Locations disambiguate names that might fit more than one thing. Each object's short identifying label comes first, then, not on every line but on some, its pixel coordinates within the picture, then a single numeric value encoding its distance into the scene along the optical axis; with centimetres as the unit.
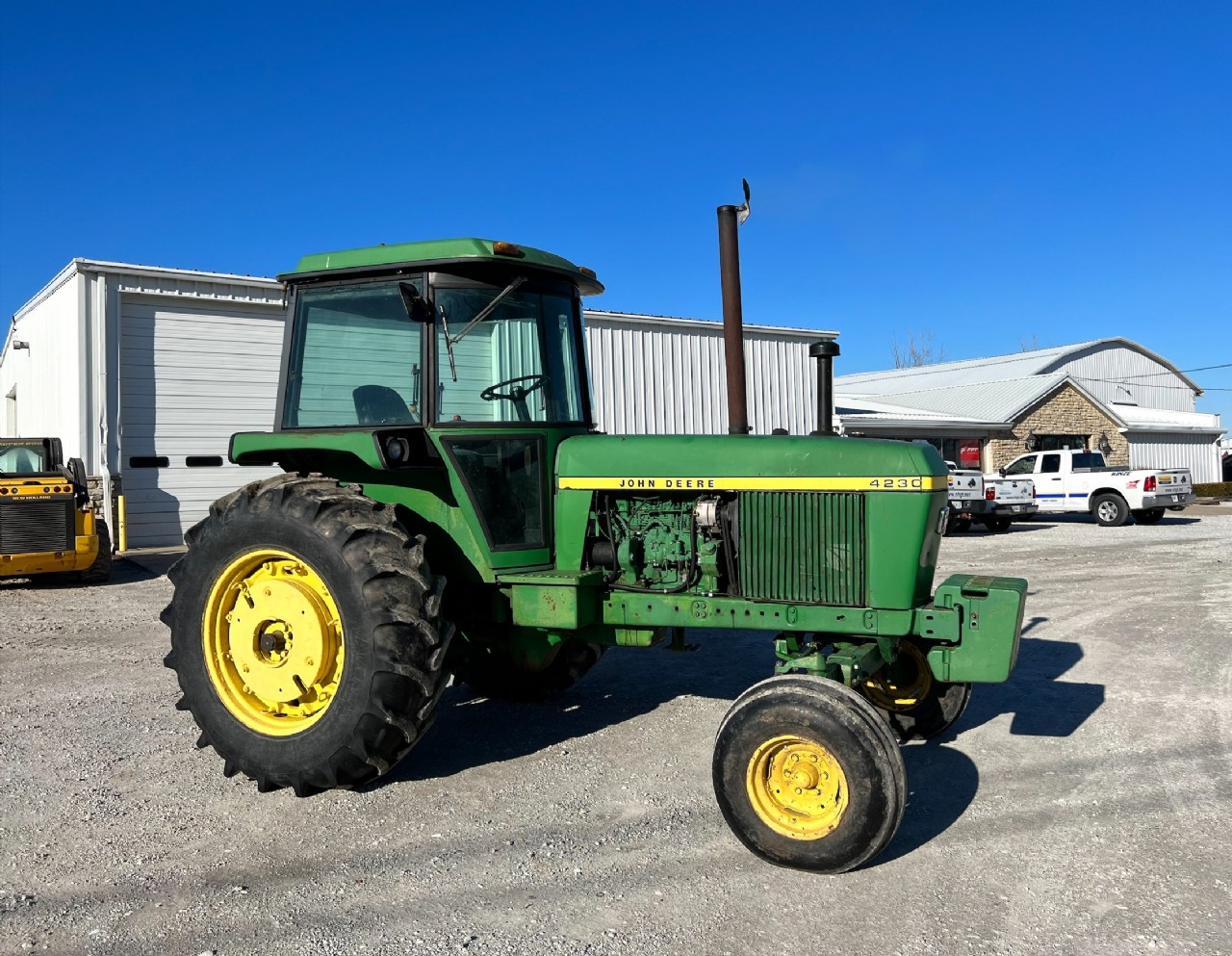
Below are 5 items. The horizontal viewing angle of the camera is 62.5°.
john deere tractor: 413
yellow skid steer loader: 1119
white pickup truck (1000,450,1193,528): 1980
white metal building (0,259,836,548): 1491
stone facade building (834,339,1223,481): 2783
